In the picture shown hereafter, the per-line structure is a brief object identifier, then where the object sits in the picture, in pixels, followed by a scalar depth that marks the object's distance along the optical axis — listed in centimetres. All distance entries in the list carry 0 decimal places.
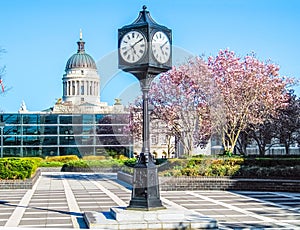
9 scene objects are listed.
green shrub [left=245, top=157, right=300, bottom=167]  1976
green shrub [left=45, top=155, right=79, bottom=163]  4306
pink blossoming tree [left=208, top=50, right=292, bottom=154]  2727
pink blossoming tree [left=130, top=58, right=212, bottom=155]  2752
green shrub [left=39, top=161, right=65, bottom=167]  3797
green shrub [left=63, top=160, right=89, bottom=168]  3475
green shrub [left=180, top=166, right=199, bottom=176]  1950
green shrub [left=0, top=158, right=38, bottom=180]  2012
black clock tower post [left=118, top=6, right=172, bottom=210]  1045
